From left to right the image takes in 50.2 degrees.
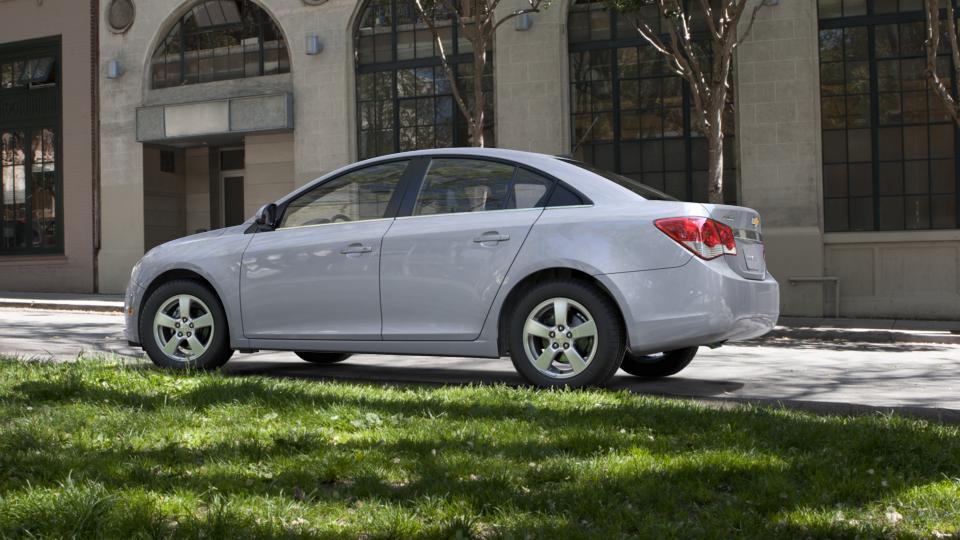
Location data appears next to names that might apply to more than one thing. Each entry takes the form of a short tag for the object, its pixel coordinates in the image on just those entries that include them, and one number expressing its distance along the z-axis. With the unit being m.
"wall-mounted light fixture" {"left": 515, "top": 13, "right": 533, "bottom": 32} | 19.22
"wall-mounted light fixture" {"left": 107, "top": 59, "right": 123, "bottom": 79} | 23.34
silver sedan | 6.37
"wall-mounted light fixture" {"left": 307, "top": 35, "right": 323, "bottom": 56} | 21.22
